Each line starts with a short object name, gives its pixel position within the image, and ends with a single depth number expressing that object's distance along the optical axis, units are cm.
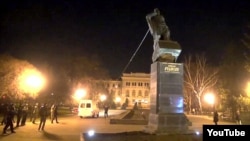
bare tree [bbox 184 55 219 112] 5662
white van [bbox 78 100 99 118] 3867
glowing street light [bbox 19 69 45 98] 3699
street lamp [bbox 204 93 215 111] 4637
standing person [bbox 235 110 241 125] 3248
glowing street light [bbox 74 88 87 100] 5473
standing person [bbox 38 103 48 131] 2277
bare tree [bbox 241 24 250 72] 3854
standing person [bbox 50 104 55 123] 2956
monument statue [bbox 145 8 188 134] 1642
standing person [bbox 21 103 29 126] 2553
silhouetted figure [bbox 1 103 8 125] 2092
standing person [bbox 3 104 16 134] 1922
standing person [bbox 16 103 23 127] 2415
